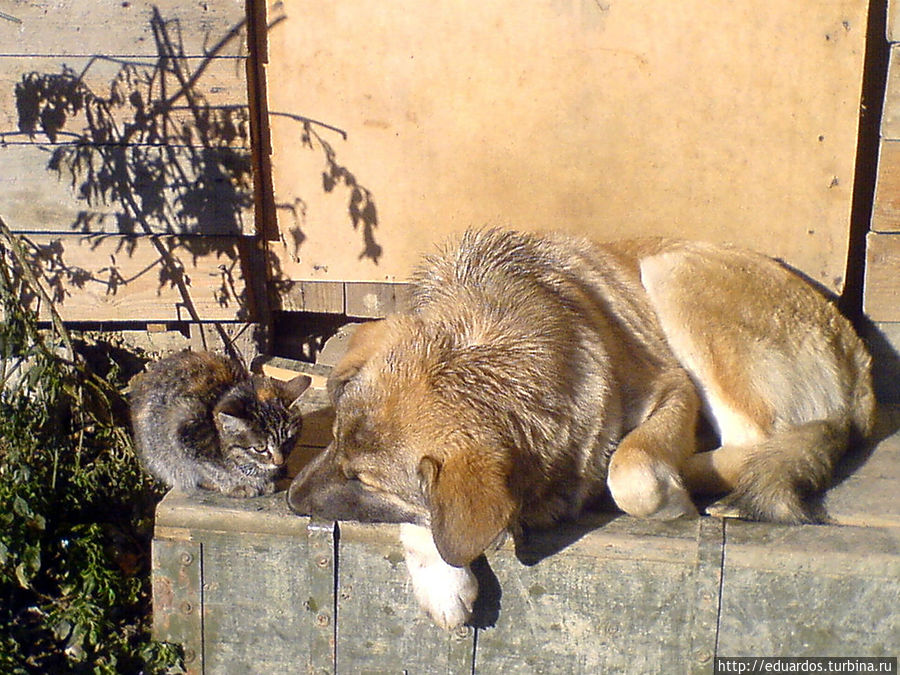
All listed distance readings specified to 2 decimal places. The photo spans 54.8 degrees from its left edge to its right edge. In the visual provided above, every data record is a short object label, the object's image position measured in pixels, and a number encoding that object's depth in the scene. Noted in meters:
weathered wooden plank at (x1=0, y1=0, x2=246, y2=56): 4.09
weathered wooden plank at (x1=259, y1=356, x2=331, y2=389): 4.59
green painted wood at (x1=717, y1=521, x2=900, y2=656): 3.15
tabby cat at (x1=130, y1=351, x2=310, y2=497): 3.56
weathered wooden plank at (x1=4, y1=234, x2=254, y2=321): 4.48
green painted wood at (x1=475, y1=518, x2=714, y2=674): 3.23
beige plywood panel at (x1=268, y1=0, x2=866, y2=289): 4.11
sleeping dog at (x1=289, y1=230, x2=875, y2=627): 2.89
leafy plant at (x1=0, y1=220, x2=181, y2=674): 3.69
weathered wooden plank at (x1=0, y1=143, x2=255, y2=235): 4.29
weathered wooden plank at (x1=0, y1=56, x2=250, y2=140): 4.15
